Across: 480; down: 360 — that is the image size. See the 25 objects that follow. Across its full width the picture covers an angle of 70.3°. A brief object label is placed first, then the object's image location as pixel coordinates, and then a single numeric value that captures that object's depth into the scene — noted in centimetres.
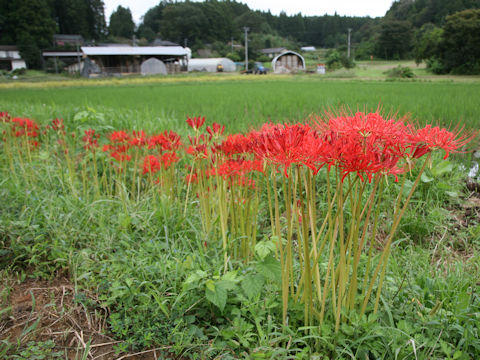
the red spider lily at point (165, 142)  224
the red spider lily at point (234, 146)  157
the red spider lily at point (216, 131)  162
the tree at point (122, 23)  8344
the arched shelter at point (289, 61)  4689
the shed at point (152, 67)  3781
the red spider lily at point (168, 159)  235
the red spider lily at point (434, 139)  100
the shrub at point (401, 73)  2084
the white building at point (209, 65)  4691
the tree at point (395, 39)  3906
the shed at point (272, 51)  7257
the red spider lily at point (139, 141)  250
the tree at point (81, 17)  6700
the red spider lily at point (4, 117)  308
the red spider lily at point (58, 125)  291
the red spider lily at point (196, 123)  172
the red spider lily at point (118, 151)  267
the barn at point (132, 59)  3766
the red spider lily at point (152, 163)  280
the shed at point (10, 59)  4312
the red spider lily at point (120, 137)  268
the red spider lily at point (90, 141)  282
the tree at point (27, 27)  4528
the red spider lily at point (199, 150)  170
